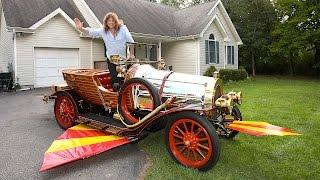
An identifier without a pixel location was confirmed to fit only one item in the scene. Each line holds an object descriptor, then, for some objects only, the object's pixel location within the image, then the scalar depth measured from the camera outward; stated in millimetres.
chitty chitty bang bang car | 3483
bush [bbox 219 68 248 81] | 15497
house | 11767
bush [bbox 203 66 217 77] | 15718
